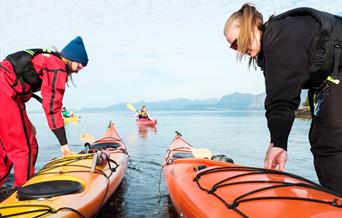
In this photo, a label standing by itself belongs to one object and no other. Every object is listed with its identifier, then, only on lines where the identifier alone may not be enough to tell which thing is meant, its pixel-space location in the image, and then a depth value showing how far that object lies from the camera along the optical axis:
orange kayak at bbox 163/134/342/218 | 2.28
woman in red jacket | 4.35
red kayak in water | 24.33
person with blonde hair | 2.32
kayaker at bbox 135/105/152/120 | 24.51
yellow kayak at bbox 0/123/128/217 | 3.17
